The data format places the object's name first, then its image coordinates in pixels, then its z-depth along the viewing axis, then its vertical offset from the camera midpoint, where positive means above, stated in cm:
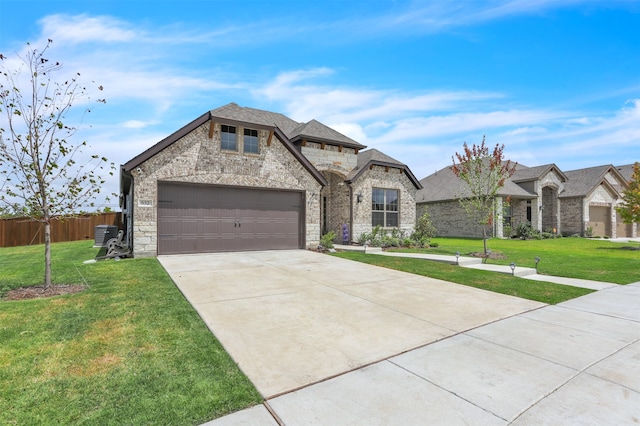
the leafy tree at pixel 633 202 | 1912 +94
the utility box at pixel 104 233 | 1694 -93
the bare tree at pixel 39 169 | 632 +96
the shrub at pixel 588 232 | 2731 -132
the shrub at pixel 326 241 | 1523 -122
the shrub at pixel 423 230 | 1972 -87
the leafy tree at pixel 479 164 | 1374 +234
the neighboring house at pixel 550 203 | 2705 +126
